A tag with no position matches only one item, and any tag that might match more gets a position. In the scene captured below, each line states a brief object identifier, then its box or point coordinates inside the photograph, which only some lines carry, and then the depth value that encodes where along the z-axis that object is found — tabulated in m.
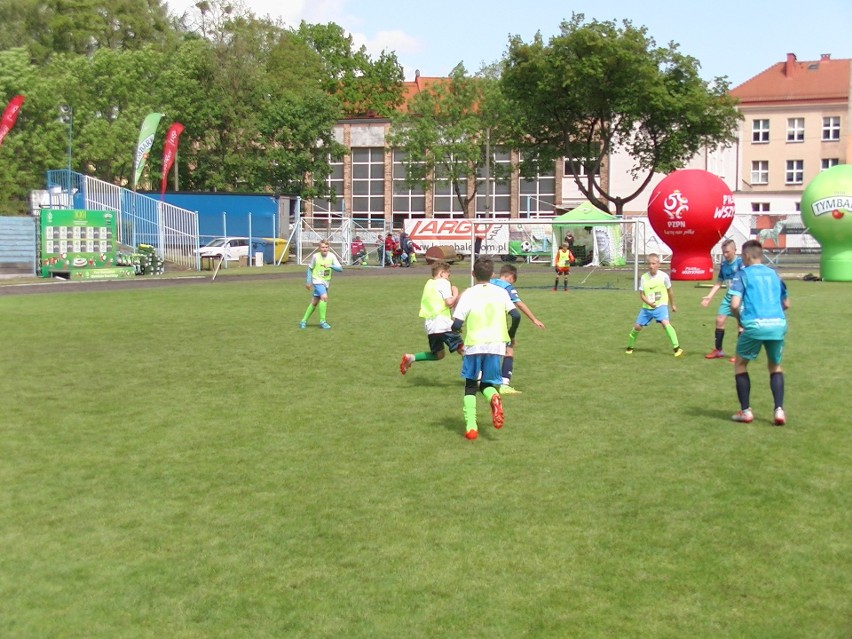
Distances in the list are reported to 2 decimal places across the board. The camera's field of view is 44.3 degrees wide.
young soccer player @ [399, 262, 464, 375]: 12.53
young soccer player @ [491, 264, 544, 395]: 11.91
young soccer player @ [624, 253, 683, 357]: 15.49
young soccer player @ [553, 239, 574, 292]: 30.86
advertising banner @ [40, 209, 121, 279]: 37.16
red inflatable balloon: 33.69
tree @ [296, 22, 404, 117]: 91.94
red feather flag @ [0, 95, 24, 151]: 39.75
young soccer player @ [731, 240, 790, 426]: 9.69
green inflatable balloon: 33.22
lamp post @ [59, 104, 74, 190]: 58.84
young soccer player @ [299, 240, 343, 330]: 18.94
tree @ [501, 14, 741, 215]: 50.75
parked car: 47.22
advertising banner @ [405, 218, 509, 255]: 57.47
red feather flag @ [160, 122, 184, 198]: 46.25
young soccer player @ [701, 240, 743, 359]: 14.90
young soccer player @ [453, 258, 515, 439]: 9.47
